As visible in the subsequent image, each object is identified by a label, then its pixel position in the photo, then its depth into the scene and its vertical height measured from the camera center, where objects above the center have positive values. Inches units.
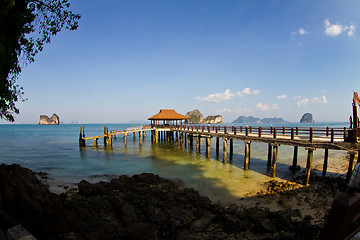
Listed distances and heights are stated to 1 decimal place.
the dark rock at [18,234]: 188.2 -111.8
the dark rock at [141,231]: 247.0 -142.1
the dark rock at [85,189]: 417.4 -149.2
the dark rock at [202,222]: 302.4 -160.8
